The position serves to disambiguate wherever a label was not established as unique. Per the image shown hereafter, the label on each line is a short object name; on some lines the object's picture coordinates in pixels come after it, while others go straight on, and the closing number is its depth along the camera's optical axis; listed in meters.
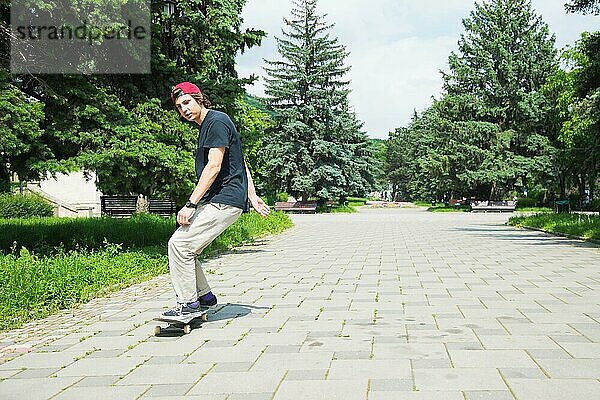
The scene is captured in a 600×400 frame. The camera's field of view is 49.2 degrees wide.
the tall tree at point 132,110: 10.24
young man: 5.55
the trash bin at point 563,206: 33.12
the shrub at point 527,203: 53.97
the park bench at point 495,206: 47.28
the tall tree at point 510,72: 50.03
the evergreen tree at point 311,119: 47.84
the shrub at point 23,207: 23.64
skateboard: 5.54
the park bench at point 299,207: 46.50
